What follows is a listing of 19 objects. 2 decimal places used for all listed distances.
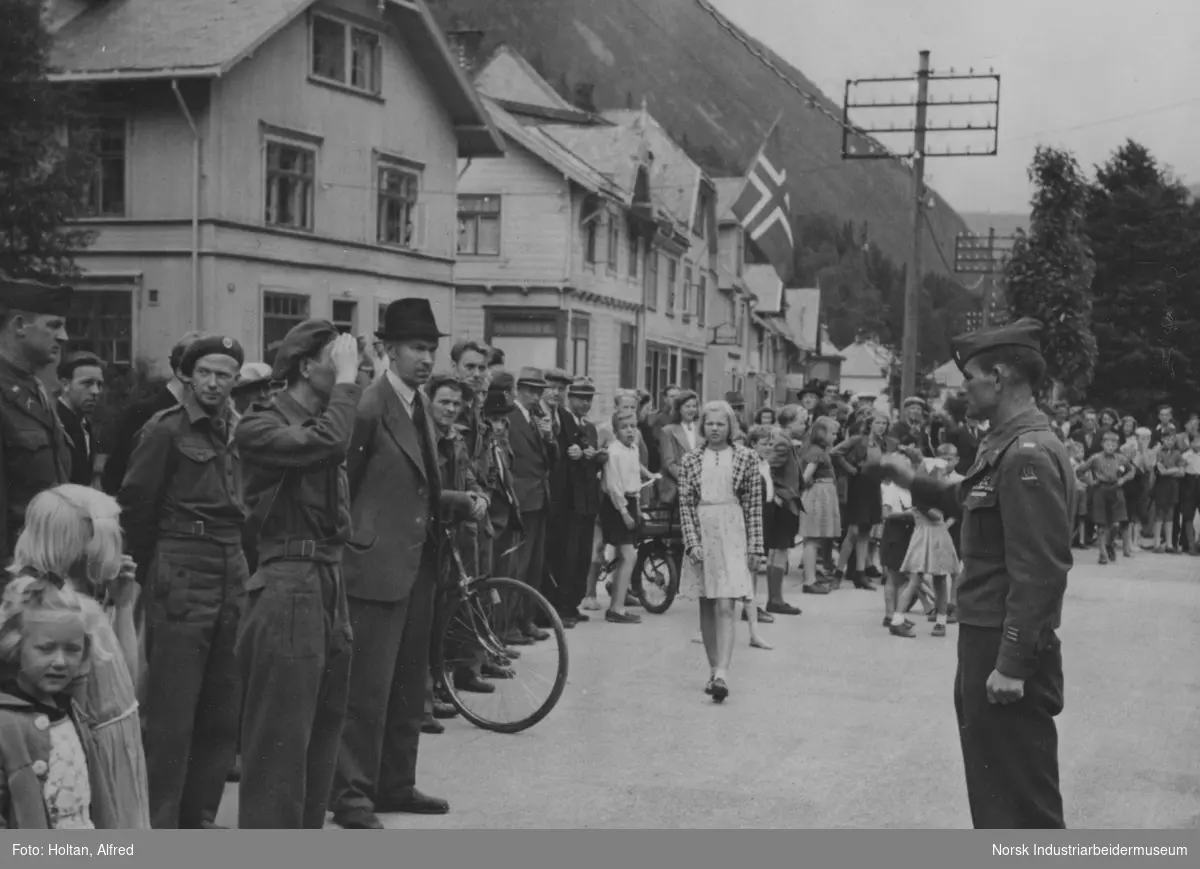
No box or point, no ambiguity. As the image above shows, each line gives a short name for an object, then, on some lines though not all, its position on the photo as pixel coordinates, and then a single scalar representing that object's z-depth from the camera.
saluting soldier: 4.82
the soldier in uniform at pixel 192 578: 5.25
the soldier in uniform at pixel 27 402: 4.94
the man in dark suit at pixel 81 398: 6.25
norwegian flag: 24.47
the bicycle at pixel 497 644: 7.41
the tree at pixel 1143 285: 13.83
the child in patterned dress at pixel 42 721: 3.09
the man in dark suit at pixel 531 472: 10.36
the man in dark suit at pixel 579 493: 11.38
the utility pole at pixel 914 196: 14.86
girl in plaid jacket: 8.80
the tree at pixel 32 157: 16.81
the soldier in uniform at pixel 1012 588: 4.25
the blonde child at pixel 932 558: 11.55
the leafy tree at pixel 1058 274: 12.84
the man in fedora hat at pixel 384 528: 5.65
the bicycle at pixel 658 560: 12.31
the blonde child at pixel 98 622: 3.31
